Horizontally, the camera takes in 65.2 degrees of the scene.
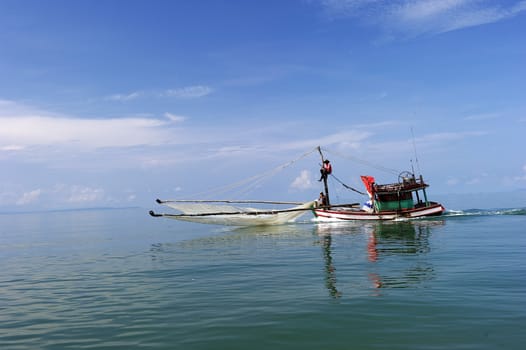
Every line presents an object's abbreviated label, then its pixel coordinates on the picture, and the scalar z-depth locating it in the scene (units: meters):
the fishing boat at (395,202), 51.06
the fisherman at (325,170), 51.22
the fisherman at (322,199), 52.11
